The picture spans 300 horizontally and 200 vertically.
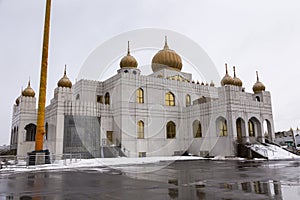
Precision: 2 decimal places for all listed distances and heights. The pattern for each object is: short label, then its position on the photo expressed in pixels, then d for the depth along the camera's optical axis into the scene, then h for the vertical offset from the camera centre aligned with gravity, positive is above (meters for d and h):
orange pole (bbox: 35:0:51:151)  21.00 +4.20
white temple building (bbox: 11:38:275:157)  28.81 +3.31
